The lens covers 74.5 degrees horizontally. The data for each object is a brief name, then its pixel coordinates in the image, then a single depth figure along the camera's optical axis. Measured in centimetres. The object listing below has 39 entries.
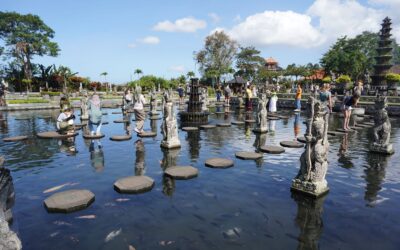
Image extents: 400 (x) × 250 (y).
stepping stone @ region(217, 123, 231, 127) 1580
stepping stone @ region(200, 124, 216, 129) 1506
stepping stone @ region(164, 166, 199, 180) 684
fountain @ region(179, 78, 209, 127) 1806
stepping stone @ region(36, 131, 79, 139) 1213
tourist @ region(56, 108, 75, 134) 1247
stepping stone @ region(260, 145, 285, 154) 946
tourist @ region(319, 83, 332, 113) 1383
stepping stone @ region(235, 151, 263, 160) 864
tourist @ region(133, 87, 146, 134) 1264
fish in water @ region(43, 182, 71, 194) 604
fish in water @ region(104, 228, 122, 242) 418
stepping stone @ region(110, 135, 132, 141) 1170
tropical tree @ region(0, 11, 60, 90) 4975
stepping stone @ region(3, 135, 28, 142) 1154
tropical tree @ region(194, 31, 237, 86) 6019
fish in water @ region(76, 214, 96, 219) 486
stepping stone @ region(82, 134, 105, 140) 1202
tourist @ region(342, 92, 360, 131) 1300
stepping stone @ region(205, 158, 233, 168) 779
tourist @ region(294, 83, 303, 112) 2303
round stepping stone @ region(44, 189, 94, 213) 506
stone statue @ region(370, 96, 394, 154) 910
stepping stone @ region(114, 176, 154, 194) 593
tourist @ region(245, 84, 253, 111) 2316
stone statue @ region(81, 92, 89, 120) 1834
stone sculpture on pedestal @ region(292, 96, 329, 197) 562
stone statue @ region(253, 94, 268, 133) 1357
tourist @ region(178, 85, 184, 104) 3315
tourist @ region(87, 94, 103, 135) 1085
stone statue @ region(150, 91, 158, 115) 2098
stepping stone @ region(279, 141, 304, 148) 1026
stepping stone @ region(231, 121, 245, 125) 1647
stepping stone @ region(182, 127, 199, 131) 1438
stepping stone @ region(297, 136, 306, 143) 1131
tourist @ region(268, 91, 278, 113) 2250
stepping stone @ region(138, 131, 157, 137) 1244
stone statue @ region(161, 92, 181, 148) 998
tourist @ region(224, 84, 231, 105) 2946
